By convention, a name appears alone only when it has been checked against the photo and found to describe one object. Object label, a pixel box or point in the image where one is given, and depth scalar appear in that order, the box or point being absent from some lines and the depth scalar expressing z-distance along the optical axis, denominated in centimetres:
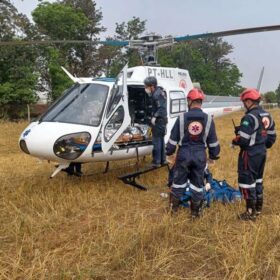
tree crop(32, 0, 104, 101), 2707
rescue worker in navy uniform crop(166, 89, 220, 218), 417
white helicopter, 488
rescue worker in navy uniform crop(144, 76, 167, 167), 550
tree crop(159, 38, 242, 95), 4101
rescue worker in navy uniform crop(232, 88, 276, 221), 413
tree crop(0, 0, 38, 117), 2162
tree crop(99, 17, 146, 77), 3426
